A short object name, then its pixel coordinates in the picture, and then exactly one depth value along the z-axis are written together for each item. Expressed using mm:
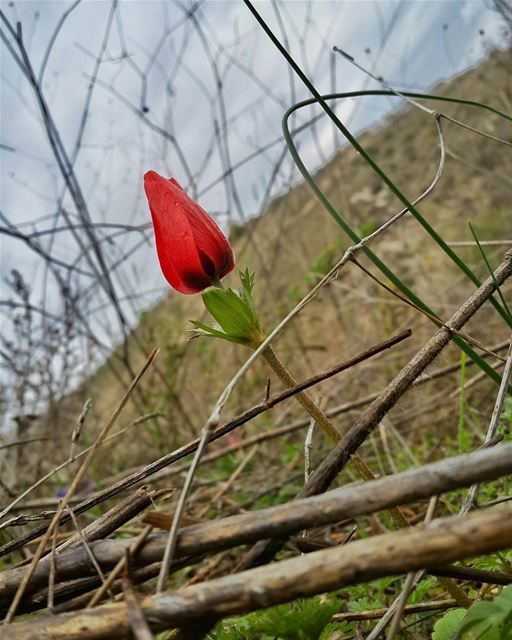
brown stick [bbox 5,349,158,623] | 97
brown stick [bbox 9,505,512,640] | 68
